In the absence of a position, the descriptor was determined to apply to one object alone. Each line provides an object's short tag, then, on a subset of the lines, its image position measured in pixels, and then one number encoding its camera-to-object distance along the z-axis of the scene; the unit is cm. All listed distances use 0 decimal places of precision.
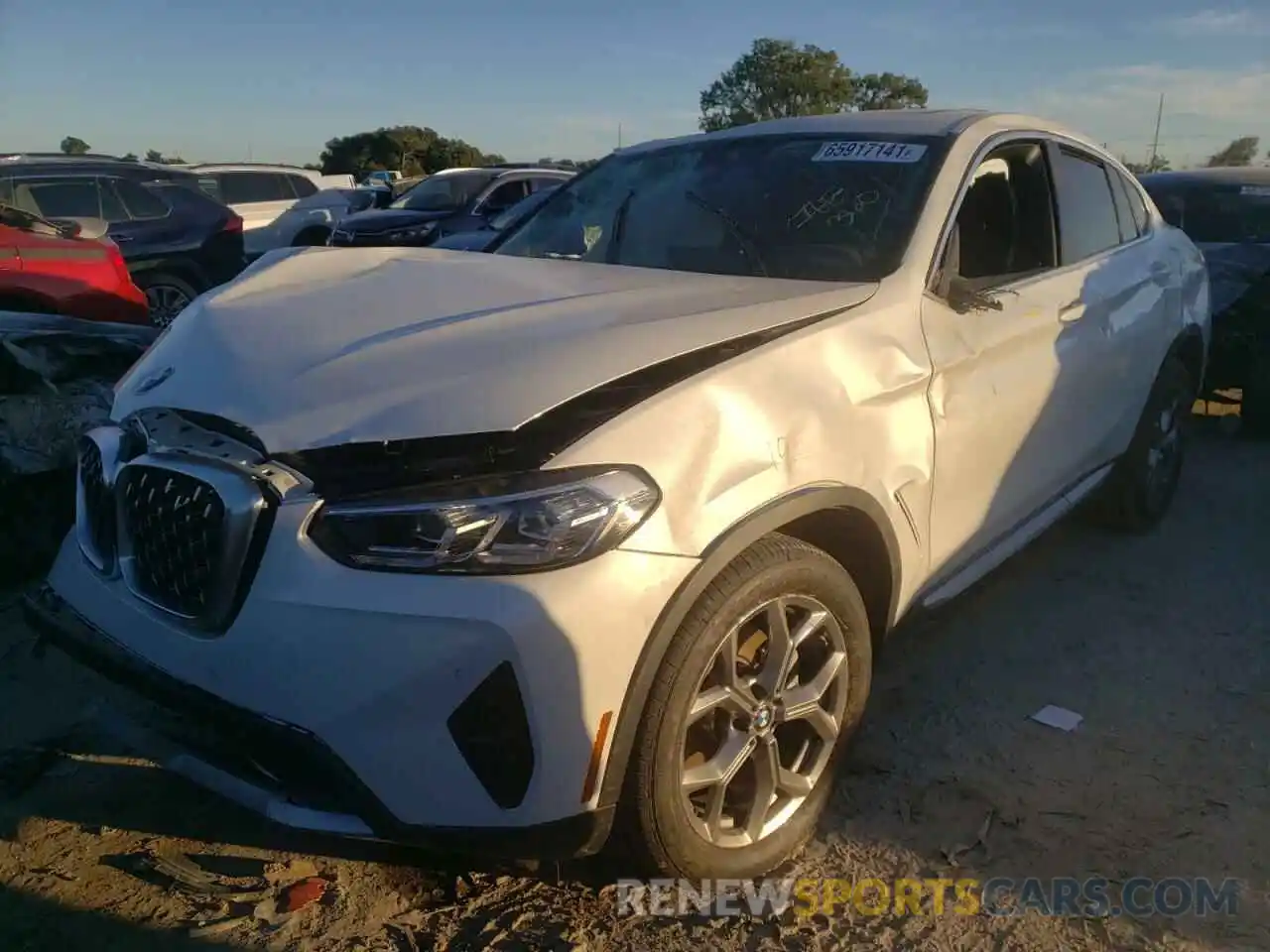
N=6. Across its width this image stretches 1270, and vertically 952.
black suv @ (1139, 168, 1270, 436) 614
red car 612
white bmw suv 192
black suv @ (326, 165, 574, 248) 1298
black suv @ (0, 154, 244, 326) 998
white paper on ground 317
